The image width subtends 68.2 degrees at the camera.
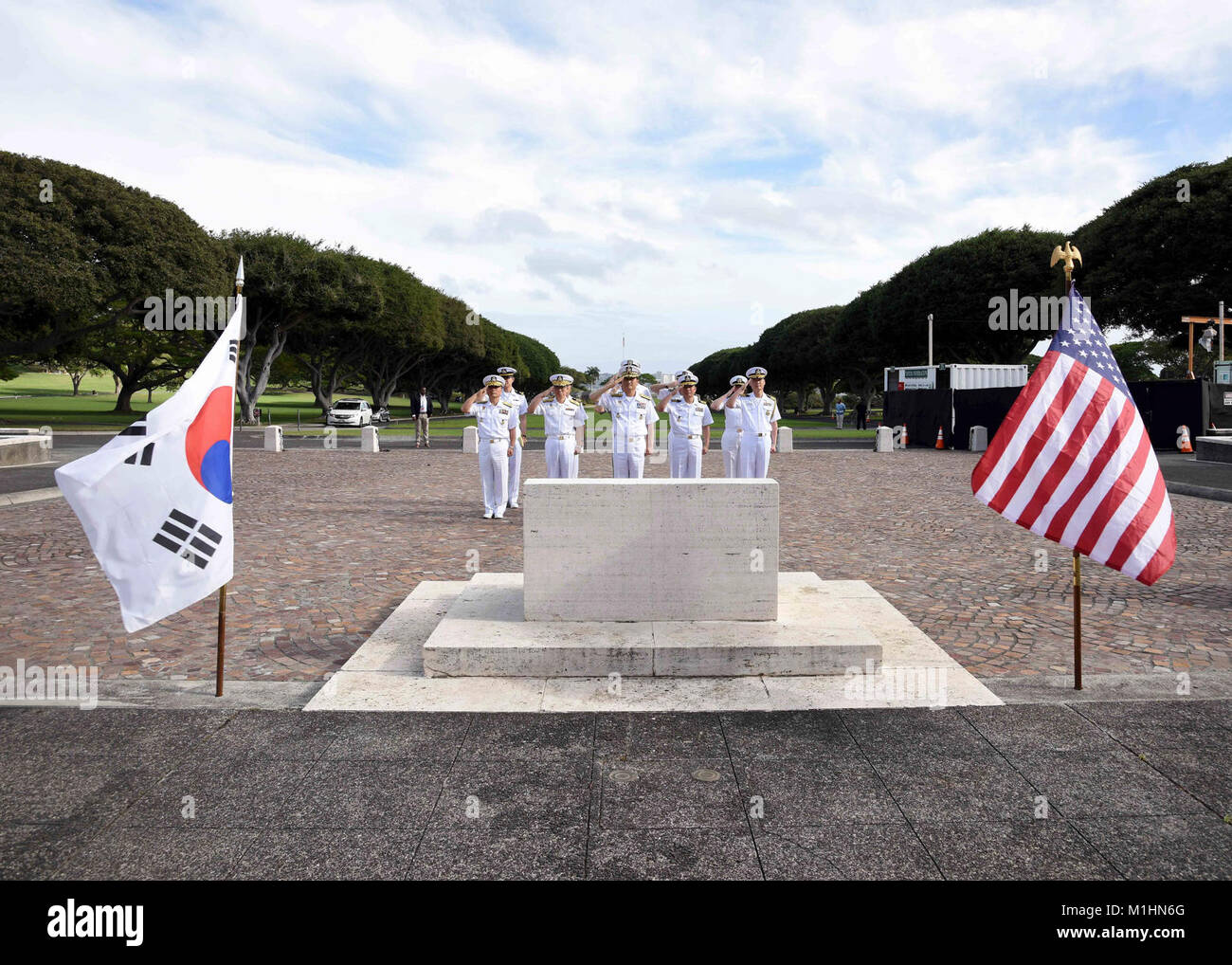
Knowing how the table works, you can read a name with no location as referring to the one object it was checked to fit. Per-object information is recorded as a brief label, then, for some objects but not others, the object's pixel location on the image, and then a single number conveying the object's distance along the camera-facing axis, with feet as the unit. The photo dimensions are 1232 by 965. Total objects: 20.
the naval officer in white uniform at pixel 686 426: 41.09
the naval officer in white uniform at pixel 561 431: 40.88
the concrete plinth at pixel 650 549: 17.99
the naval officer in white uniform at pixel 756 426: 41.96
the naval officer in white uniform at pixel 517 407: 41.32
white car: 146.51
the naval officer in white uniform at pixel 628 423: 37.73
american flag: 14.84
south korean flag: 13.43
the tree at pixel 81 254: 99.71
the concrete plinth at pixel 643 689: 15.24
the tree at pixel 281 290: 137.59
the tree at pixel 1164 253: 104.32
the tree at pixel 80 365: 168.53
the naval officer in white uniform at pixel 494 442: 39.11
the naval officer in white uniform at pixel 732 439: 42.86
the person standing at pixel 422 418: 95.06
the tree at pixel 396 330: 168.66
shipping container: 101.35
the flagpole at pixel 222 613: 15.02
